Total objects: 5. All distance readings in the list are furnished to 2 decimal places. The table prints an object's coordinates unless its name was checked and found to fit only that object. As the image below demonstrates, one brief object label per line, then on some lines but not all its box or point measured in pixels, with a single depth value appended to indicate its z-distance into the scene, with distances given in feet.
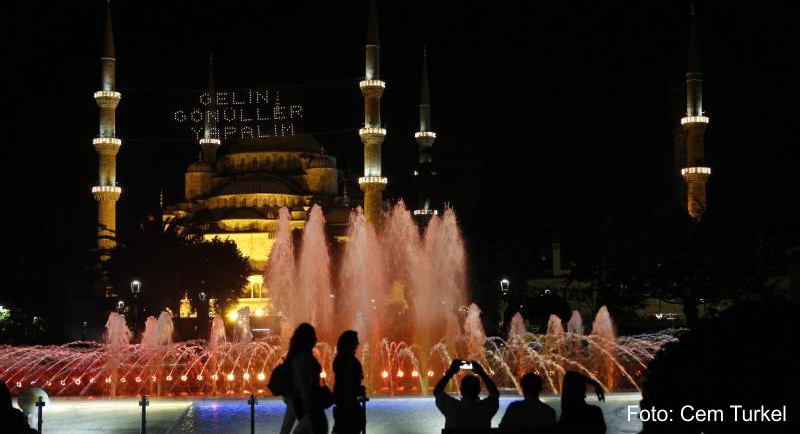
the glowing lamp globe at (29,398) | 37.42
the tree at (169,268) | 135.64
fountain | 65.72
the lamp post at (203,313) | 133.18
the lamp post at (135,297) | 95.30
